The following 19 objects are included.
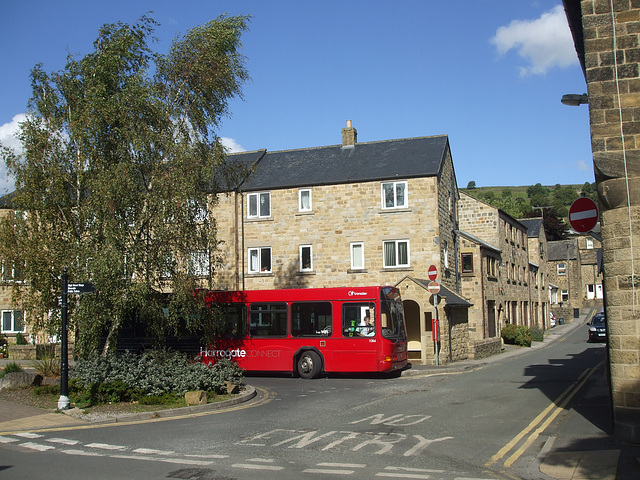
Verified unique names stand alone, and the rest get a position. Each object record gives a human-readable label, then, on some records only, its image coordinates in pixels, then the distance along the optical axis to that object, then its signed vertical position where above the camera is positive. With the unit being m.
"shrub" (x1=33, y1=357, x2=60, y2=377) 16.97 -1.63
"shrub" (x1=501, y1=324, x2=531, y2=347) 36.81 -2.38
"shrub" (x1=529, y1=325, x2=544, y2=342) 41.19 -2.71
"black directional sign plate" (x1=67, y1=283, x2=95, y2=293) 13.19 +0.42
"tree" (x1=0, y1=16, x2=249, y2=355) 14.98 +3.02
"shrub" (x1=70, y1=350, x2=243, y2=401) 14.09 -1.64
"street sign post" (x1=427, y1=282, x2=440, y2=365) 22.67 -0.73
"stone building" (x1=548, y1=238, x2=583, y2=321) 75.94 +2.86
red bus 20.16 -1.00
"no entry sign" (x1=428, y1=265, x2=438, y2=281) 23.11 +0.93
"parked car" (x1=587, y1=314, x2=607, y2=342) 37.31 -2.26
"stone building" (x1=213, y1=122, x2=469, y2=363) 28.62 +3.72
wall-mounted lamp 11.35 +3.55
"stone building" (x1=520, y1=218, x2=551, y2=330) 51.62 +1.87
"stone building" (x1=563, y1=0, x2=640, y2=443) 9.41 +1.92
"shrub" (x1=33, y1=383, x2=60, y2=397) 14.68 -1.94
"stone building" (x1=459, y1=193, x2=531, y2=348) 33.22 +1.66
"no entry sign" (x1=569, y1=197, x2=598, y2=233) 10.66 +1.36
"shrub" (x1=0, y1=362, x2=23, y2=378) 16.25 -1.56
